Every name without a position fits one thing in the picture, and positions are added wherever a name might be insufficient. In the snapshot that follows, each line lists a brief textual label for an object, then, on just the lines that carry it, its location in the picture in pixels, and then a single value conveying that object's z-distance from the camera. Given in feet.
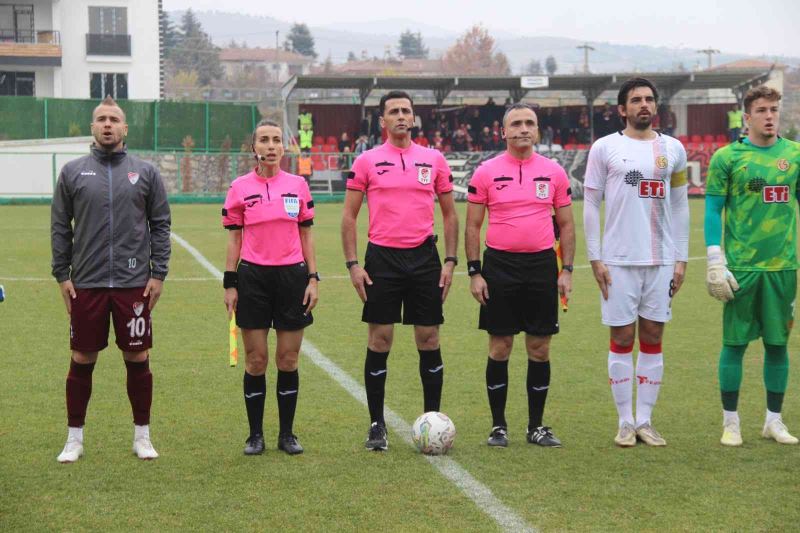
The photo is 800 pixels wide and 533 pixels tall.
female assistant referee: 20.84
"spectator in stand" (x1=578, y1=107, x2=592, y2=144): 144.36
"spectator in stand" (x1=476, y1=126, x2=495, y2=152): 137.86
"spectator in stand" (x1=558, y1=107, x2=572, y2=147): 147.23
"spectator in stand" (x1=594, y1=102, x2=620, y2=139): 144.40
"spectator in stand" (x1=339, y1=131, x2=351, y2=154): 133.08
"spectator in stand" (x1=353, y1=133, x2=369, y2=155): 126.31
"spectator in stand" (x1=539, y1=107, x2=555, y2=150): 142.21
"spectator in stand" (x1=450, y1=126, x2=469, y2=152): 136.56
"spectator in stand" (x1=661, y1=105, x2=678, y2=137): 141.90
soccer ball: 20.68
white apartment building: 175.73
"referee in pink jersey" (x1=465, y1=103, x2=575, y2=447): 21.38
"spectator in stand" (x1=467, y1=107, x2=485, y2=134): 144.46
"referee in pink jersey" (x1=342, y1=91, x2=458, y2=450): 21.22
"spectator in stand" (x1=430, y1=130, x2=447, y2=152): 129.53
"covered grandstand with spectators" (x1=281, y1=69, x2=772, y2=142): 134.10
